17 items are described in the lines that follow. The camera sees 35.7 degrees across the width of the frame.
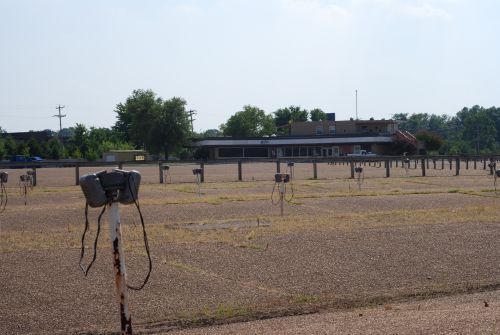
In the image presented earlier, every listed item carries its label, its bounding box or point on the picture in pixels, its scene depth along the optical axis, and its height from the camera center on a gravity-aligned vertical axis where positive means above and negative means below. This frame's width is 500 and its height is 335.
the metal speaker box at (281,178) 21.84 -0.86
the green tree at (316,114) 167.20 +7.08
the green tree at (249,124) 139.38 +4.42
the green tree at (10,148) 107.19 +0.84
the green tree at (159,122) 104.31 +3.78
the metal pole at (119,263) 6.49 -0.94
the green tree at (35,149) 110.00 +0.63
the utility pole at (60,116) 132.16 +6.19
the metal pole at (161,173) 41.16 -1.20
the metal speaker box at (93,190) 6.26 -0.31
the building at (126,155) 89.71 -0.45
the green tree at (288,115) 168.12 +6.99
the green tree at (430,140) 97.75 +0.49
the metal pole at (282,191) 21.48 -1.20
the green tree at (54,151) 108.39 +0.29
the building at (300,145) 103.12 +0.31
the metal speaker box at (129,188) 6.49 -0.31
